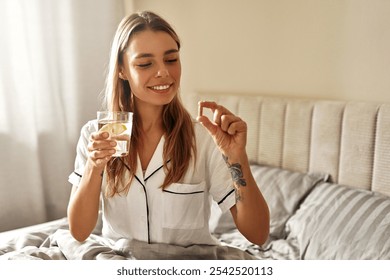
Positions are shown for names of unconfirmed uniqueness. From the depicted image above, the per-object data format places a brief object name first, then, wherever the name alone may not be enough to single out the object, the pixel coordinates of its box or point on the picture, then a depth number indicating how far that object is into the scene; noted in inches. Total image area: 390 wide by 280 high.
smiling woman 46.9
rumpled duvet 47.3
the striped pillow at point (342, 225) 53.3
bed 50.2
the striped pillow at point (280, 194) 65.5
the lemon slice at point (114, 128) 40.6
